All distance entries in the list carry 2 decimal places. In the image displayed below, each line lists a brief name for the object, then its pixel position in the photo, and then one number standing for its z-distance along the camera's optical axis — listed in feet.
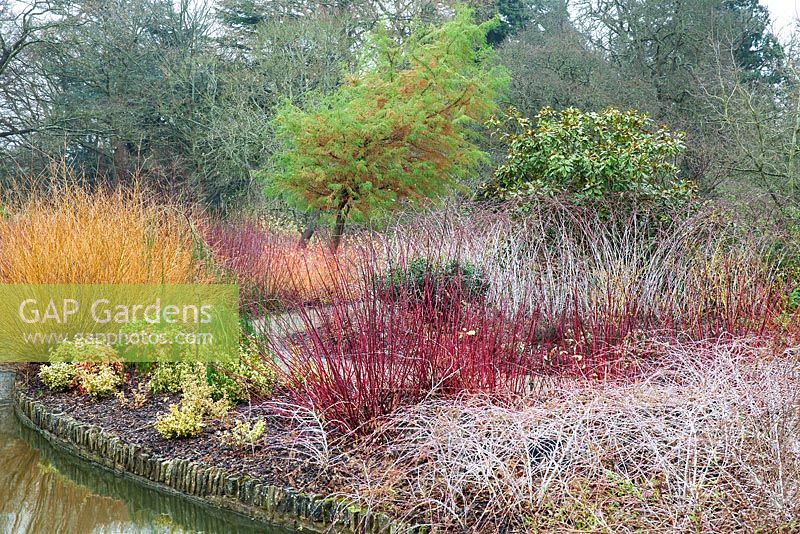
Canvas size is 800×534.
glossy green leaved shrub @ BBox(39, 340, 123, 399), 17.60
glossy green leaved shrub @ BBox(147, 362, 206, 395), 17.22
